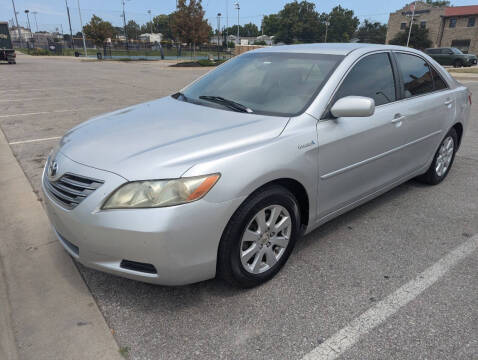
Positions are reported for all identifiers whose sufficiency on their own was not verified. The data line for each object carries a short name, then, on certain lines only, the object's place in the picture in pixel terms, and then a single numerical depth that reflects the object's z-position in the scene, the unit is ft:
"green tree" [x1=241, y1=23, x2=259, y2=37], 467.93
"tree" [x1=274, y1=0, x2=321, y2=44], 319.06
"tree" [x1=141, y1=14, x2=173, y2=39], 381.91
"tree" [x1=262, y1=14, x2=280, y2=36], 356.93
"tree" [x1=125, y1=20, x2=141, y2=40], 305.12
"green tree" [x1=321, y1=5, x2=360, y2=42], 350.43
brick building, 173.27
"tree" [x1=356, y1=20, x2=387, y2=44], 302.99
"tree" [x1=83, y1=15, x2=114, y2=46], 152.76
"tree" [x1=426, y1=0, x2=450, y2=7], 351.67
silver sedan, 6.81
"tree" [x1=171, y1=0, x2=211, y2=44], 118.83
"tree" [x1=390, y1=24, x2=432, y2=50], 185.06
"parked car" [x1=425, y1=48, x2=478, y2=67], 99.71
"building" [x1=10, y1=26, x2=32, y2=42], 335.47
